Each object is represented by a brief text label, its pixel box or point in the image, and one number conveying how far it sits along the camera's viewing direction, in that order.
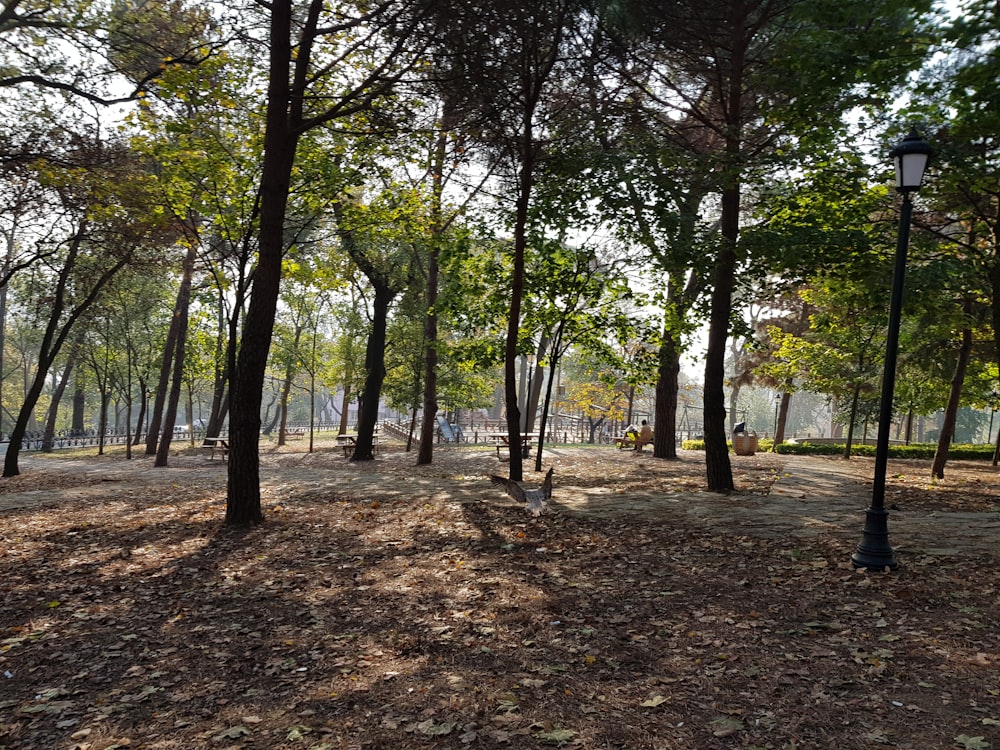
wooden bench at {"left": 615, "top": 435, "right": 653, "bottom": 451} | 24.47
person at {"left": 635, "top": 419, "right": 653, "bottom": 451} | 24.47
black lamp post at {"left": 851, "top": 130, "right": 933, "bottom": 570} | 6.57
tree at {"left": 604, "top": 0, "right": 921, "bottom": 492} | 9.09
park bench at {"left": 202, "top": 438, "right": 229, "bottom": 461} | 20.73
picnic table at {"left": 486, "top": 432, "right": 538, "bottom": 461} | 21.16
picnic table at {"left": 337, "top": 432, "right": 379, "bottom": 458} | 23.58
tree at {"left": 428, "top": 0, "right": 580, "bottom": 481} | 10.29
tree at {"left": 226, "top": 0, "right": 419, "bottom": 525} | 9.16
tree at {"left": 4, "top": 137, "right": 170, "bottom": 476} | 13.23
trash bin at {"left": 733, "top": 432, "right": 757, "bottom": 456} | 24.88
